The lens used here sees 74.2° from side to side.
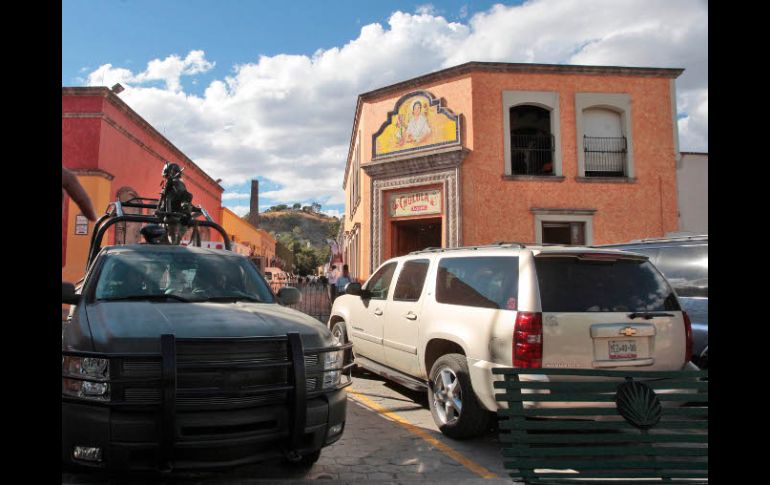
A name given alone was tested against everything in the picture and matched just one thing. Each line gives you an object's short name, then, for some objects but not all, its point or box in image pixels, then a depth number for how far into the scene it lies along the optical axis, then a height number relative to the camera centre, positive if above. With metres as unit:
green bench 3.15 -1.10
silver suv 4.20 -0.55
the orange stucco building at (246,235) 31.57 +1.93
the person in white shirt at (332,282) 15.31 -0.70
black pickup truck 3.02 -0.79
